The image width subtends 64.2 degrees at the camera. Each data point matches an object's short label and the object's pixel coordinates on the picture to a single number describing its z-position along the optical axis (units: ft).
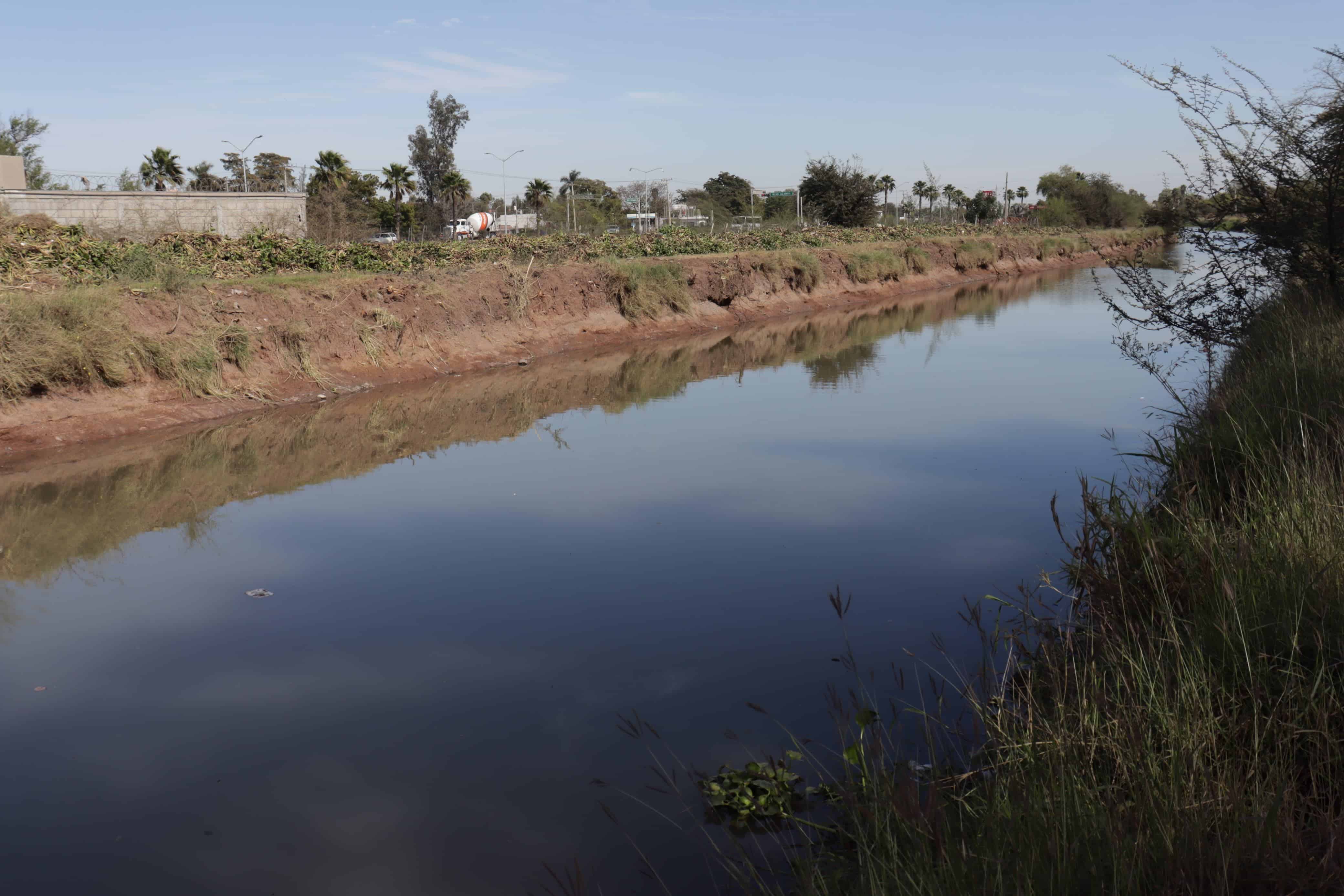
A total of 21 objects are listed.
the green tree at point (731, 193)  278.46
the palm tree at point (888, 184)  240.94
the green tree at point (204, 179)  192.13
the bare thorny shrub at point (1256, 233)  33.50
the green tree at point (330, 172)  199.11
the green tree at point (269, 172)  208.54
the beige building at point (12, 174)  120.26
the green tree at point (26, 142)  177.27
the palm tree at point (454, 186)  222.28
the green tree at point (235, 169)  195.00
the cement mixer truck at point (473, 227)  147.43
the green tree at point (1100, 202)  265.34
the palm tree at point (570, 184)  269.64
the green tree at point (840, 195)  162.09
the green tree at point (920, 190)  252.01
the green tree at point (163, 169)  189.78
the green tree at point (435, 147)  237.66
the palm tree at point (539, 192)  255.09
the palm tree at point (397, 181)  207.51
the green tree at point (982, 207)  238.07
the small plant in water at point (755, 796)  13.87
